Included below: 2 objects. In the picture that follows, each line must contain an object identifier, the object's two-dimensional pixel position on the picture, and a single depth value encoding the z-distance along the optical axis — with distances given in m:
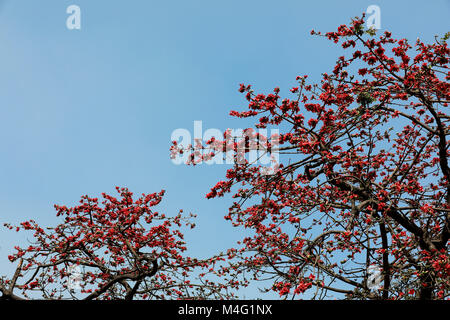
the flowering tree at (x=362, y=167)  6.95
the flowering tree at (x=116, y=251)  8.88
